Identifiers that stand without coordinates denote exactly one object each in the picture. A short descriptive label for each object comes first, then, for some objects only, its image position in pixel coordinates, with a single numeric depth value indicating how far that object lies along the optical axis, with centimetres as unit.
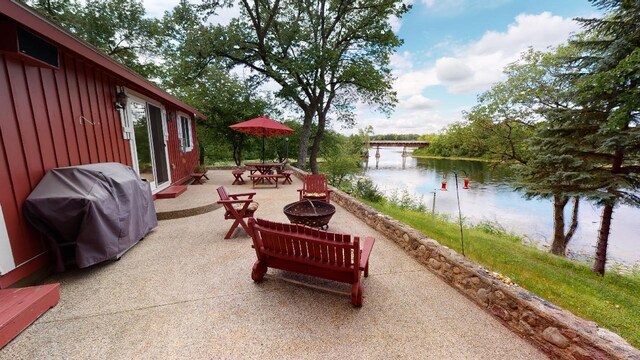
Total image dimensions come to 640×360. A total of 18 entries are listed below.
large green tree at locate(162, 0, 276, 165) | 1104
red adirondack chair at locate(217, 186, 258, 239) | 385
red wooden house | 233
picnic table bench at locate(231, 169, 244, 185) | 879
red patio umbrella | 780
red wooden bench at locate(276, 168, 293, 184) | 896
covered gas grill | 255
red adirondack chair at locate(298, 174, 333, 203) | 552
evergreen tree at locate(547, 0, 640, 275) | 432
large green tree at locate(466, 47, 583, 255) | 552
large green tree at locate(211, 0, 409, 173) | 1120
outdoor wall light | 447
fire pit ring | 376
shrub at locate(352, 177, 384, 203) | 983
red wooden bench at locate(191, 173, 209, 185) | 792
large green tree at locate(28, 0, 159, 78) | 1242
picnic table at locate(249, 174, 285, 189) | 816
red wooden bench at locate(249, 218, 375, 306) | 221
